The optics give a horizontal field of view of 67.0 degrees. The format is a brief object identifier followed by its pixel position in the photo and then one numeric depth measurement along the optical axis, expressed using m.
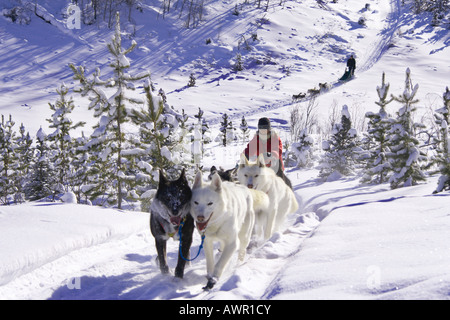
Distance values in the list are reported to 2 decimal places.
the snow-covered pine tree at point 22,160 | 21.11
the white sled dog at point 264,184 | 5.59
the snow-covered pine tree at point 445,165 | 7.11
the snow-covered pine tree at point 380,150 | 12.52
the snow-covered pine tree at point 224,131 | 30.43
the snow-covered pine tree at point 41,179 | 17.56
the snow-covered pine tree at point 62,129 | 15.70
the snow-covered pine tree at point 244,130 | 30.97
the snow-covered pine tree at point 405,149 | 10.48
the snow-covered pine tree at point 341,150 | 16.91
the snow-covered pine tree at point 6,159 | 19.02
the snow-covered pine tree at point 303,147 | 21.16
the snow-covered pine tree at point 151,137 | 10.32
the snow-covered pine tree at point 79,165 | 13.99
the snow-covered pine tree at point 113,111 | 10.72
